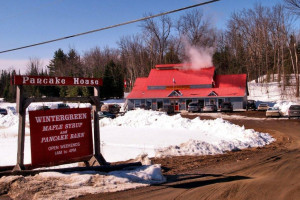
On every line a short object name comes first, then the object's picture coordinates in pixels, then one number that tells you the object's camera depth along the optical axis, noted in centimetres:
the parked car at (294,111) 3684
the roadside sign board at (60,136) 859
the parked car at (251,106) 5228
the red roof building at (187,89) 5567
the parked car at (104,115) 3912
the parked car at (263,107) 4939
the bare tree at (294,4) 5638
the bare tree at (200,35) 7875
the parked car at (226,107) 5044
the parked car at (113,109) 5249
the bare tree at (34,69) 10279
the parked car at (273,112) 3916
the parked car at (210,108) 5134
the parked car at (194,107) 5219
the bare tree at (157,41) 8781
